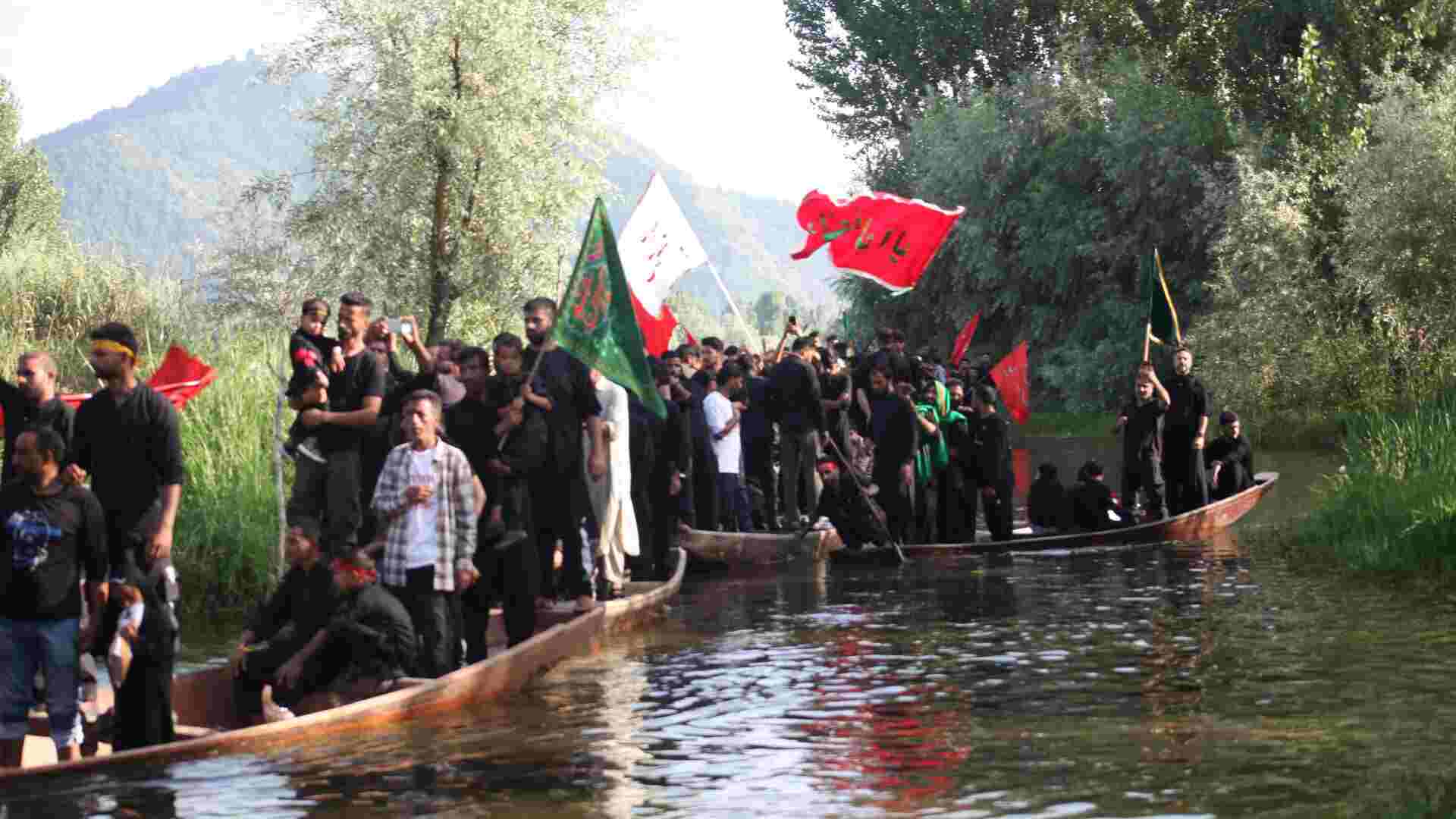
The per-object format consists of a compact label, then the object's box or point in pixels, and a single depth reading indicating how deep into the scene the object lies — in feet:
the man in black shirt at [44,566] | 32.01
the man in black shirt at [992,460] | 71.92
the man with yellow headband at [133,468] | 34.68
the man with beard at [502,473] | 43.93
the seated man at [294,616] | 38.45
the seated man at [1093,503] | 72.90
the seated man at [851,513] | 70.74
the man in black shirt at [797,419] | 69.36
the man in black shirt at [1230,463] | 77.66
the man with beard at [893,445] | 69.15
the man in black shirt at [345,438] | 46.24
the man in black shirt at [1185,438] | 71.56
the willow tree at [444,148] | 122.83
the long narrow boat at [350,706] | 34.47
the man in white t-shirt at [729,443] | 69.31
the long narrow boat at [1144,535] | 71.05
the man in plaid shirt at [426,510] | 39.37
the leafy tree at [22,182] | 273.13
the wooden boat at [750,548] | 66.44
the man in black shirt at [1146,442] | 71.77
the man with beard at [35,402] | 37.40
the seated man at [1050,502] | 74.23
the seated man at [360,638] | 37.88
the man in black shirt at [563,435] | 46.88
